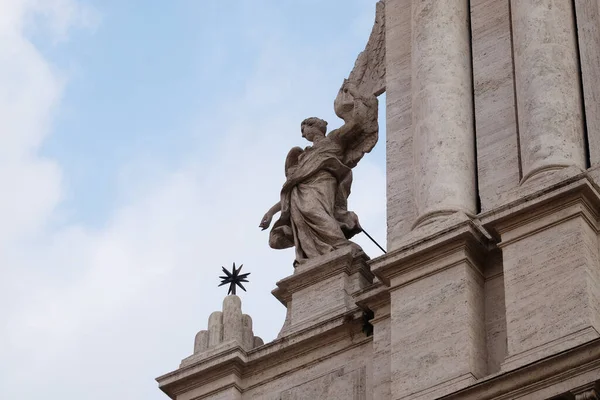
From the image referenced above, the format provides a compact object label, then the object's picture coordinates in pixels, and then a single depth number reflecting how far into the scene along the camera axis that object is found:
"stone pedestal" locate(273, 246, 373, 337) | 19.20
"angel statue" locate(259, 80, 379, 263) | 20.03
